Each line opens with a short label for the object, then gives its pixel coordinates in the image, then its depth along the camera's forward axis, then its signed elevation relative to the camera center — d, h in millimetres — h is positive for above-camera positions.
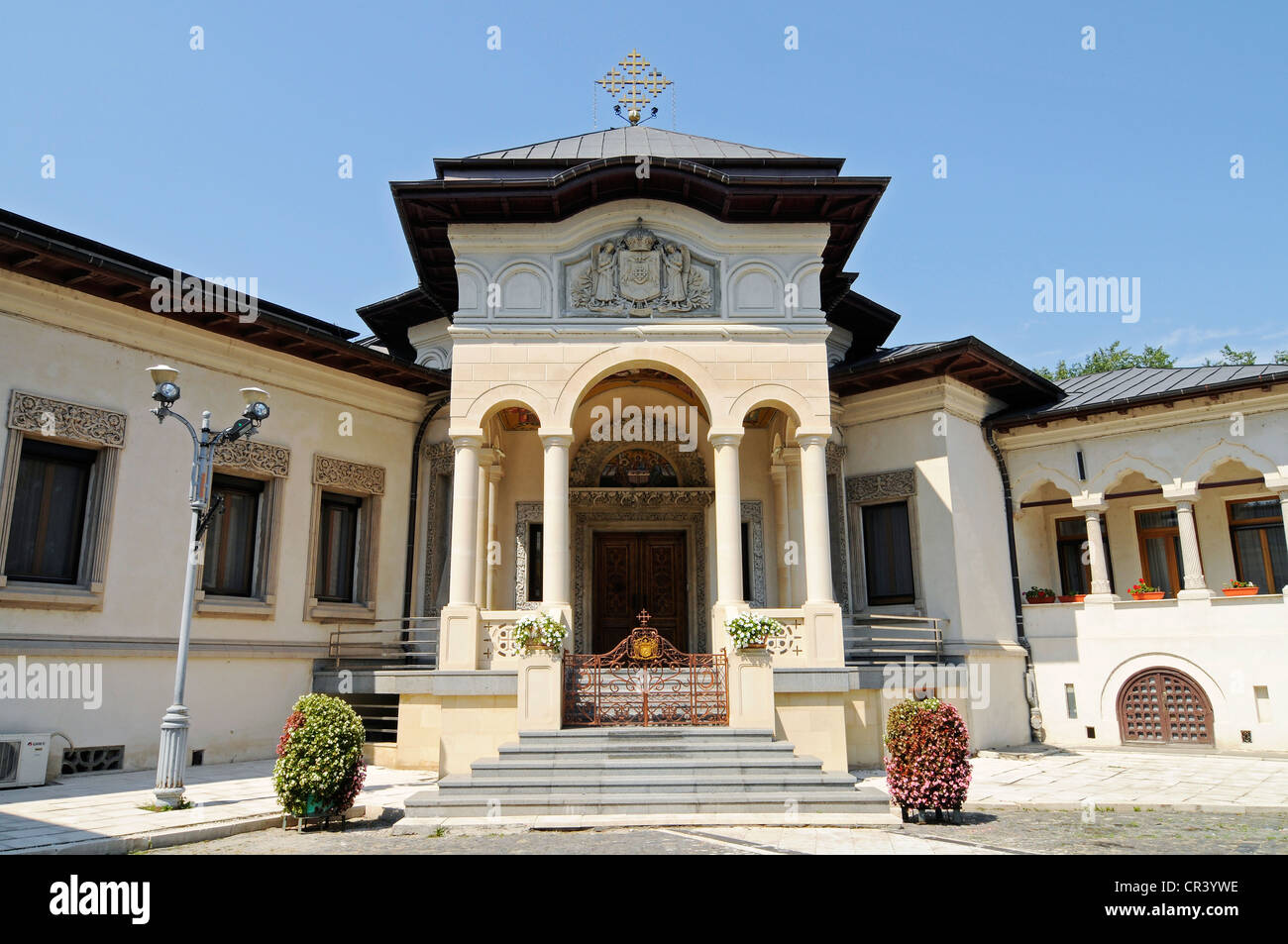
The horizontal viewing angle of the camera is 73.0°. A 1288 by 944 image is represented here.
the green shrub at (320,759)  7961 -1009
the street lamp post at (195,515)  8586 +1394
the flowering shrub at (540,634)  10516 +151
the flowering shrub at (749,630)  10539 +179
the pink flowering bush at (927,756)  8273 -1072
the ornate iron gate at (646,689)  10672 -541
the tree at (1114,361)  34812 +11285
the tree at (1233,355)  34781 +11330
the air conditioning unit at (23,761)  9516 -1180
